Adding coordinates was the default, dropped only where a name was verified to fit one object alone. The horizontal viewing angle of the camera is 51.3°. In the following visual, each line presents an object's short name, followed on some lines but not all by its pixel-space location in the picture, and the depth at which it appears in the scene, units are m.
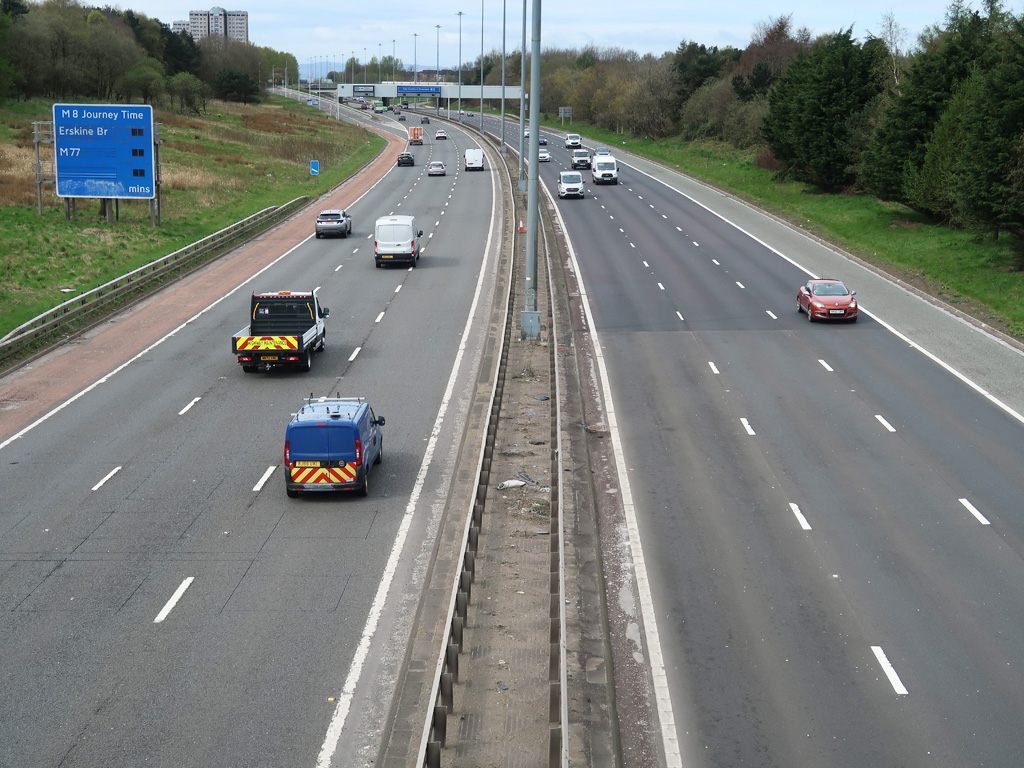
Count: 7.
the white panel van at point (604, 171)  80.12
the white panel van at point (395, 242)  46.38
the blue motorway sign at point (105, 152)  50.47
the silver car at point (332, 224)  55.84
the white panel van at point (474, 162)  90.31
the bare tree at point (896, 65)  69.88
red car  36.09
